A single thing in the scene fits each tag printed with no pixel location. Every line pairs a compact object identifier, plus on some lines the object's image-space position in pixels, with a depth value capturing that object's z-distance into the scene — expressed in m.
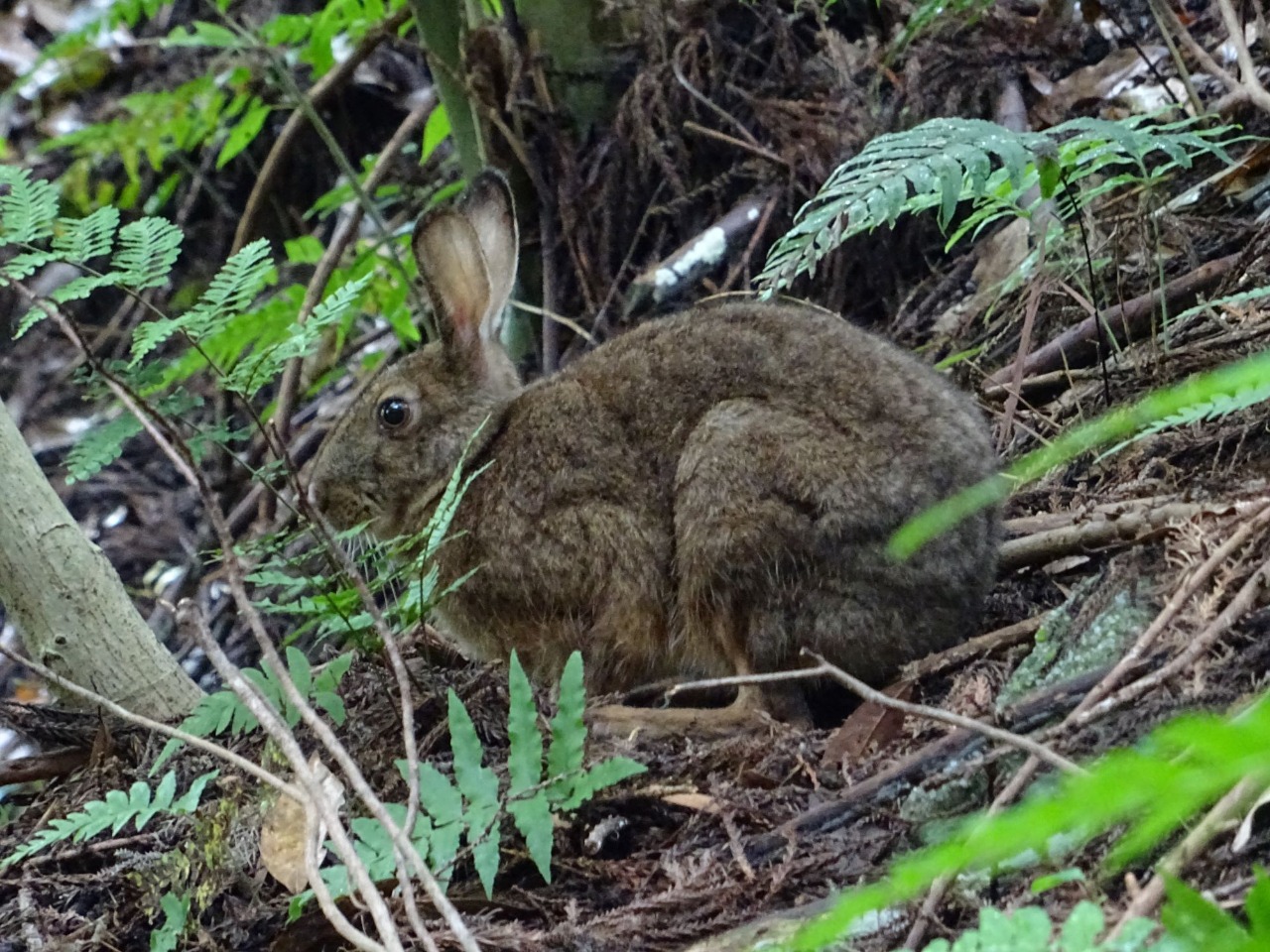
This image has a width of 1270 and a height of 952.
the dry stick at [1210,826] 4.55
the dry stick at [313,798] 4.80
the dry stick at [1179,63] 10.30
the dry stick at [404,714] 4.96
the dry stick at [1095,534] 7.41
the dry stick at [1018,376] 9.66
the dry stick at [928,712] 4.71
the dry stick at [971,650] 8.00
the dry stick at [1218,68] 8.84
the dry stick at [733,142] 12.71
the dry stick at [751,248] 12.49
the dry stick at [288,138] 15.41
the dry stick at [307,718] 4.75
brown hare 8.40
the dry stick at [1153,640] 5.48
